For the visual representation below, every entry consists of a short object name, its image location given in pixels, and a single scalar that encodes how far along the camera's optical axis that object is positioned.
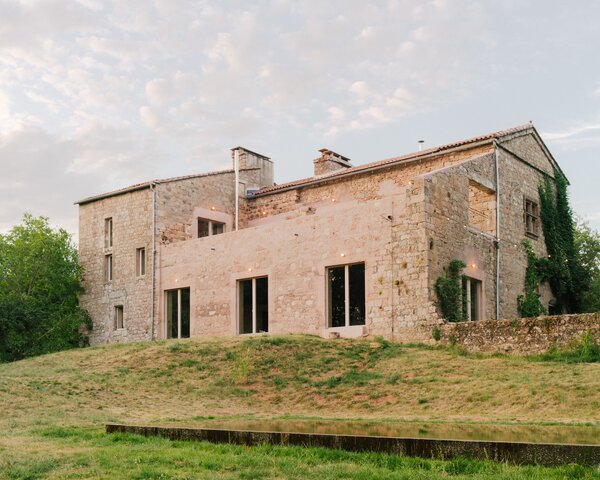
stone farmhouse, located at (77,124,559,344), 20.20
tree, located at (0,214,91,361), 27.42
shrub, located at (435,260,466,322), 19.58
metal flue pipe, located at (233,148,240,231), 29.30
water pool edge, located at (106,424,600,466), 6.10
